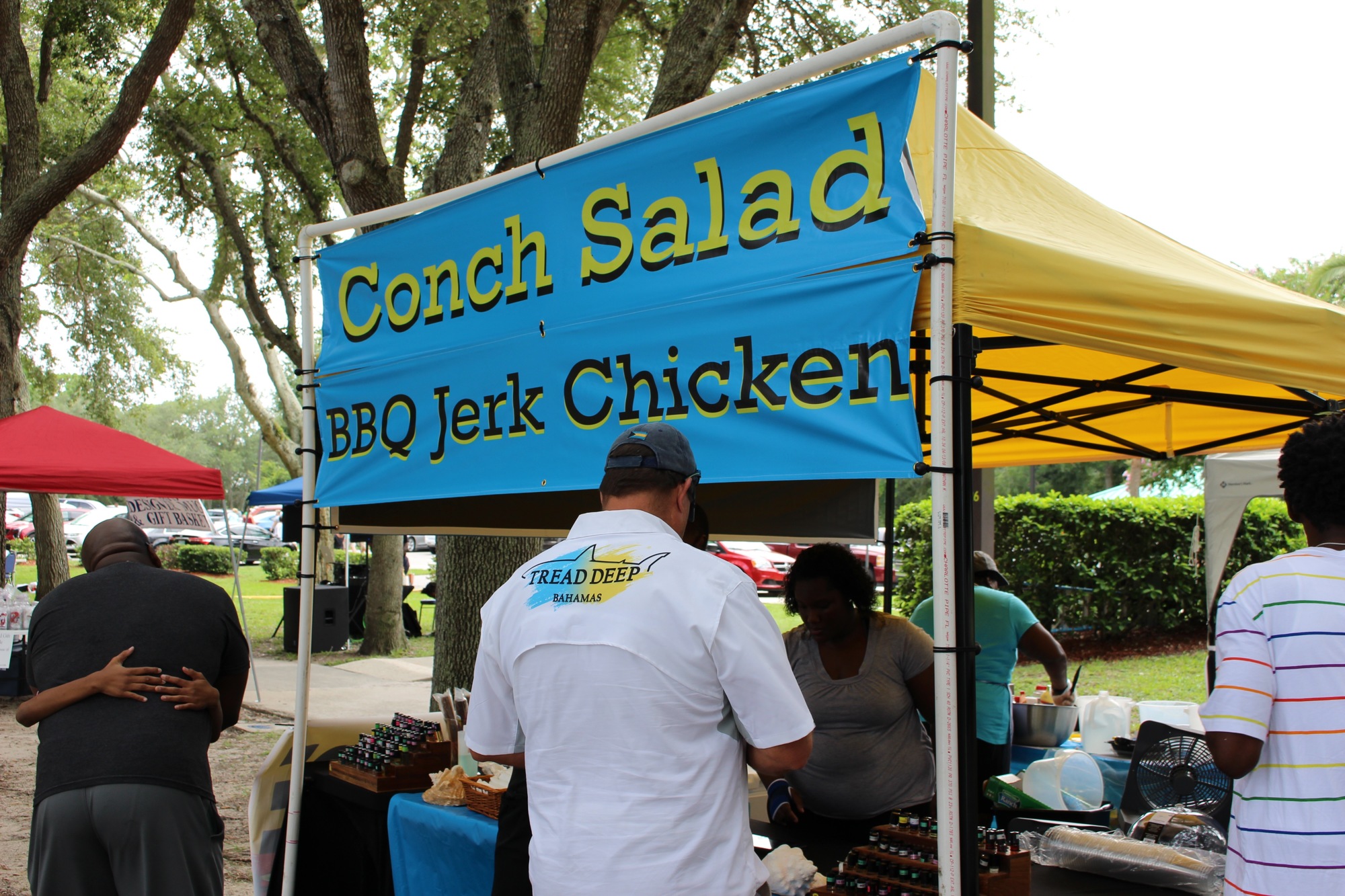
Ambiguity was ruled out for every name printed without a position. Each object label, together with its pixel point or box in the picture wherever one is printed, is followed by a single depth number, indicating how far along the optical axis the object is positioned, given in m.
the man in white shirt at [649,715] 2.02
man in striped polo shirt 2.07
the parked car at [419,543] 38.75
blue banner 2.47
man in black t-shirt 3.13
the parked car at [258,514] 44.67
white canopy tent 6.79
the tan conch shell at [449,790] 3.57
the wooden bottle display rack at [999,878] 2.53
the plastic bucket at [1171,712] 4.43
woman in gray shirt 3.45
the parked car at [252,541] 35.03
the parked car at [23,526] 32.47
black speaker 13.97
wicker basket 3.37
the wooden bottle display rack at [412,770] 3.83
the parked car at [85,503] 43.19
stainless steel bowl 4.74
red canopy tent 8.27
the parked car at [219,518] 54.12
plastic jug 4.70
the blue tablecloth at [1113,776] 4.43
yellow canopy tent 2.39
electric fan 3.43
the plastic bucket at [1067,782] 3.53
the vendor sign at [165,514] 9.43
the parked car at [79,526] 32.34
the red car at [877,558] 22.19
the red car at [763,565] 24.38
